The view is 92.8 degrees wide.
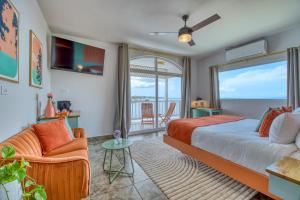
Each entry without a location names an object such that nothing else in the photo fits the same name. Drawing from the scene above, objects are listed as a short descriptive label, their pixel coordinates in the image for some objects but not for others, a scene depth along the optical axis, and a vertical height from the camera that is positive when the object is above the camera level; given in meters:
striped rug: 1.63 -1.06
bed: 1.41 -0.58
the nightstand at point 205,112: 4.43 -0.36
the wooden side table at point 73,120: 2.68 -0.37
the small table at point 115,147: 1.95 -0.63
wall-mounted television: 3.03 +1.02
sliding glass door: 4.54 +0.32
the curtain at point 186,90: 4.99 +0.37
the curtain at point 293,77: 2.99 +0.50
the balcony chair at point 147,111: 4.96 -0.37
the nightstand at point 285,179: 0.77 -0.45
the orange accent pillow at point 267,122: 1.76 -0.27
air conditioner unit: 3.40 +1.28
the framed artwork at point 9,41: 1.26 +0.57
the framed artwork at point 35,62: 1.98 +0.60
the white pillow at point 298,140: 1.38 -0.39
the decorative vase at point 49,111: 2.43 -0.18
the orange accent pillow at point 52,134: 1.70 -0.43
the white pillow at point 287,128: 1.45 -0.29
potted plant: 0.60 -0.32
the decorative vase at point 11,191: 0.72 -0.49
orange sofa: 1.13 -0.59
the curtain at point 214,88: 4.73 +0.41
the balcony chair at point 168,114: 5.01 -0.48
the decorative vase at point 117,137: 2.11 -0.55
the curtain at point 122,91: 3.83 +0.26
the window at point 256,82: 3.39 +0.50
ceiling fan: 2.39 +1.18
